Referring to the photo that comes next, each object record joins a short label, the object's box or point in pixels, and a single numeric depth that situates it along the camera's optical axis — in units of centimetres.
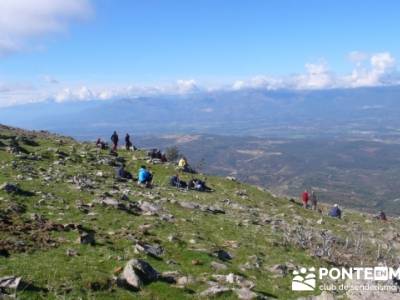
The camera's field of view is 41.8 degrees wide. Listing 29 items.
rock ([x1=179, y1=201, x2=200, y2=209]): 3403
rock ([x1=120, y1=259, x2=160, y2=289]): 1694
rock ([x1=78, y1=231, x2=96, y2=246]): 2100
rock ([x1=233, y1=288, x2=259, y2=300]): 1725
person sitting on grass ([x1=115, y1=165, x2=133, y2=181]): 4178
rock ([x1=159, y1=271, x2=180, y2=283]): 1801
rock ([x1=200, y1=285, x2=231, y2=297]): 1717
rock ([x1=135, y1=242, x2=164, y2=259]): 2098
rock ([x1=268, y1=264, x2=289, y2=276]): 2181
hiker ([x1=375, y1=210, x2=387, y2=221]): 5621
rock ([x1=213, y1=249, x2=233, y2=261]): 2270
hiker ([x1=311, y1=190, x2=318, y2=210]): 5508
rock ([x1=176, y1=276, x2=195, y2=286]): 1808
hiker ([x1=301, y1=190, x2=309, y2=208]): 5323
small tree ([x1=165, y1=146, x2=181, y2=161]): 7956
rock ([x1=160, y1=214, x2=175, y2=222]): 2825
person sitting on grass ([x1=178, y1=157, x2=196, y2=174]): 5383
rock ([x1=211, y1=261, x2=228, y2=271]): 2061
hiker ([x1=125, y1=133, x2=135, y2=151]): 6169
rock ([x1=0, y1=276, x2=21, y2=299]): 1457
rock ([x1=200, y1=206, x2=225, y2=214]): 3447
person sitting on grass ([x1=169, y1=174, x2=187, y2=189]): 4506
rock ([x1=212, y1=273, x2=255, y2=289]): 1875
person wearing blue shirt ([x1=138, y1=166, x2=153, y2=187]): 4098
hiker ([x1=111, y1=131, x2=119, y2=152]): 5923
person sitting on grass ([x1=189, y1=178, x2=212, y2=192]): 4569
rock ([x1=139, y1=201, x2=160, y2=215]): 2940
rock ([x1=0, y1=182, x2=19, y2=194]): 2734
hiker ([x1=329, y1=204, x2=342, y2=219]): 4901
